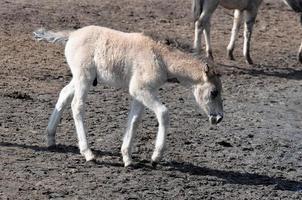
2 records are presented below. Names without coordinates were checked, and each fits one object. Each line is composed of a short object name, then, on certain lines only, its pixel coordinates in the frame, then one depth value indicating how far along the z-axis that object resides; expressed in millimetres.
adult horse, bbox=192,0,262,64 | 27672
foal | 16375
